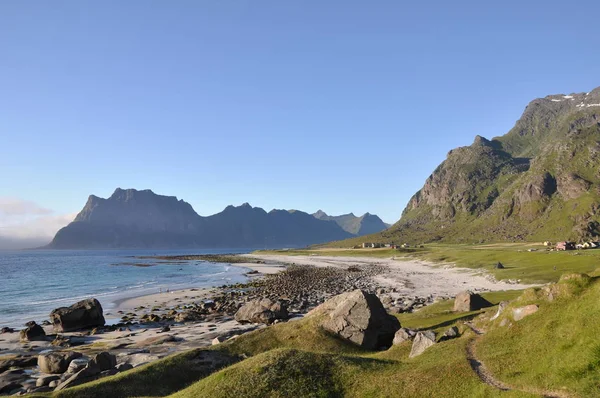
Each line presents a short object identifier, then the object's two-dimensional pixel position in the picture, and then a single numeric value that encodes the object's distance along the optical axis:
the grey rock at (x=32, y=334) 47.12
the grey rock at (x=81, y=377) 26.41
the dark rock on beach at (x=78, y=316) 52.88
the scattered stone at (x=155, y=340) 42.00
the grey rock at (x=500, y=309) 25.66
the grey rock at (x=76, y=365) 30.91
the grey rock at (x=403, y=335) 29.59
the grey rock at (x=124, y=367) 29.60
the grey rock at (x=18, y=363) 34.81
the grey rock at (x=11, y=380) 28.97
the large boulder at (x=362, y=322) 33.78
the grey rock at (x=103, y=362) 29.66
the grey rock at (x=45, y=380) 29.23
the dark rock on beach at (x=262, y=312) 51.31
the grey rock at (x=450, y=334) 26.59
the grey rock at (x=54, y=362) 33.03
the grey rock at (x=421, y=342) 25.48
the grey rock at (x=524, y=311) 22.75
